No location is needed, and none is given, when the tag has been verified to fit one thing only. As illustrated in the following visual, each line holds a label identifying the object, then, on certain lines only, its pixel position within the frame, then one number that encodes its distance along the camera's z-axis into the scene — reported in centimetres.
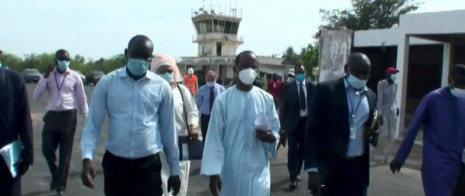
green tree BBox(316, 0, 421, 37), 5188
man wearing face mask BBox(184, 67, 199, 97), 1913
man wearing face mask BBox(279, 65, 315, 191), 911
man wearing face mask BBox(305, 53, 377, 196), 502
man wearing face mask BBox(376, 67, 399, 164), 1202
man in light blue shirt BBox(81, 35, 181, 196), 462
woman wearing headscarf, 620
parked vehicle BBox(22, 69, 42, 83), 5788
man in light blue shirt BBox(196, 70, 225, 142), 1105
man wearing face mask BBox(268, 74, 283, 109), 1795
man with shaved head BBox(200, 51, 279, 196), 491
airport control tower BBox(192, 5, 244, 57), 8381
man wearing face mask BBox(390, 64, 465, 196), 575
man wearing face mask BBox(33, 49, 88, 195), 811
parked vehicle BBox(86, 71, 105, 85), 5782
